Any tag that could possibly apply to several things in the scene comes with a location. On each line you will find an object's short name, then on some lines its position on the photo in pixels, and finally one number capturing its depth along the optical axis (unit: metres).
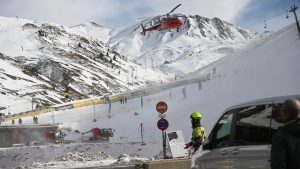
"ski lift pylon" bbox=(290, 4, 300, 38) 80.29
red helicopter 55.84
